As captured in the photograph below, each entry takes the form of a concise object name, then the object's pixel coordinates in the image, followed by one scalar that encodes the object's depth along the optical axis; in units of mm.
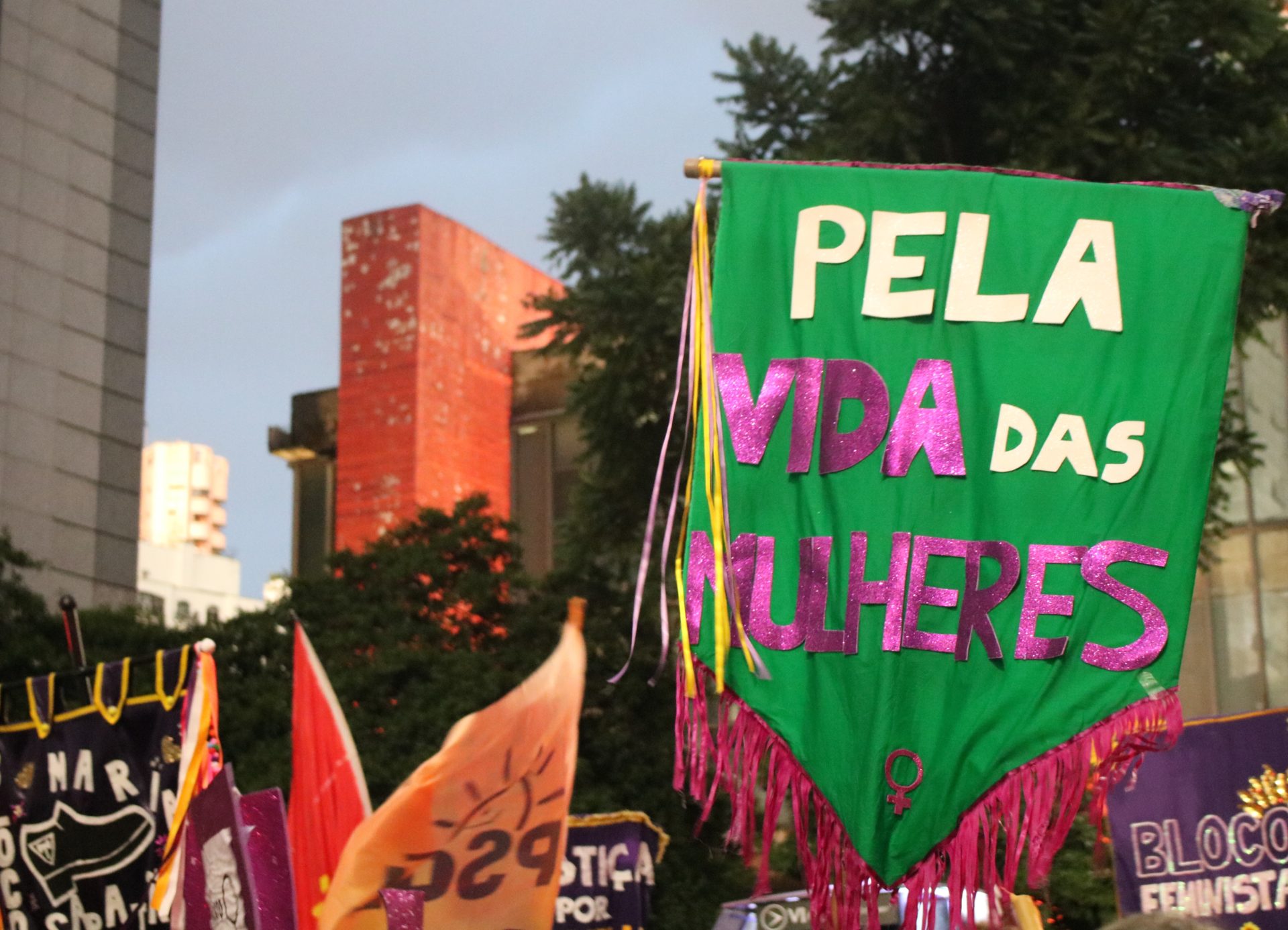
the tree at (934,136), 13523
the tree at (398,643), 14141
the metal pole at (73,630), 8164
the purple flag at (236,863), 5098
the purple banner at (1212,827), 7840
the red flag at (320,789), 8086
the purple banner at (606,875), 11375
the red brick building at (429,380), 24422
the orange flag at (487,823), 4926
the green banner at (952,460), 4332
